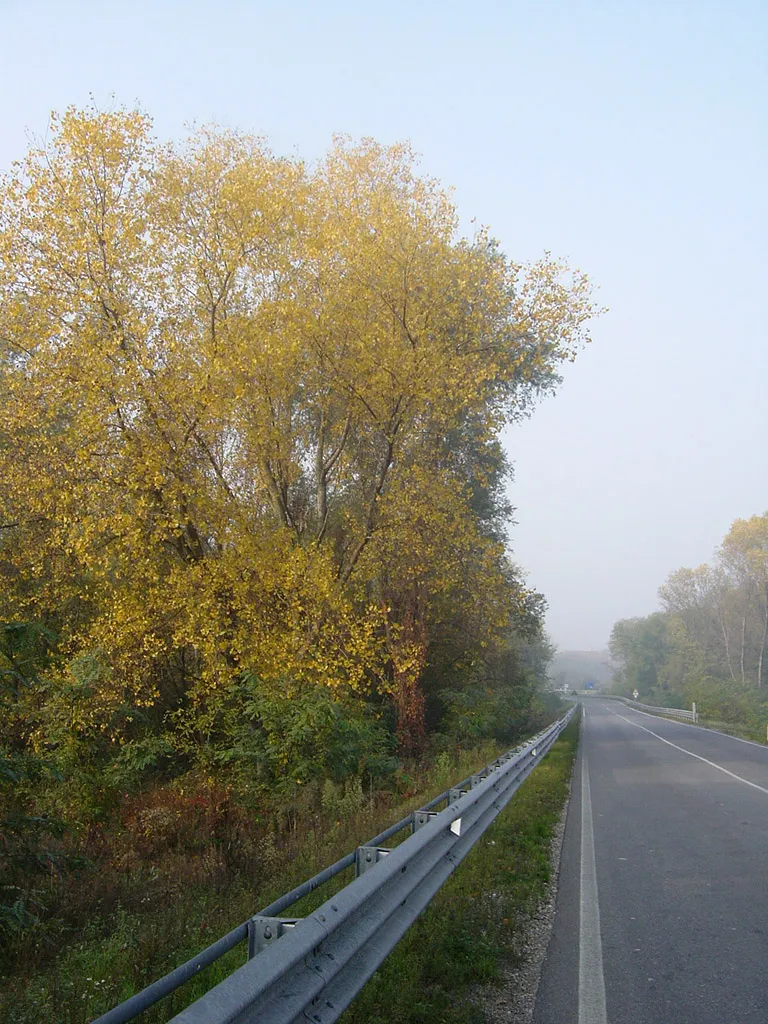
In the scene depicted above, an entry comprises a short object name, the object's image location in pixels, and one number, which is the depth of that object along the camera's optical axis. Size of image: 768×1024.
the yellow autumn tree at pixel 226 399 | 13.04
